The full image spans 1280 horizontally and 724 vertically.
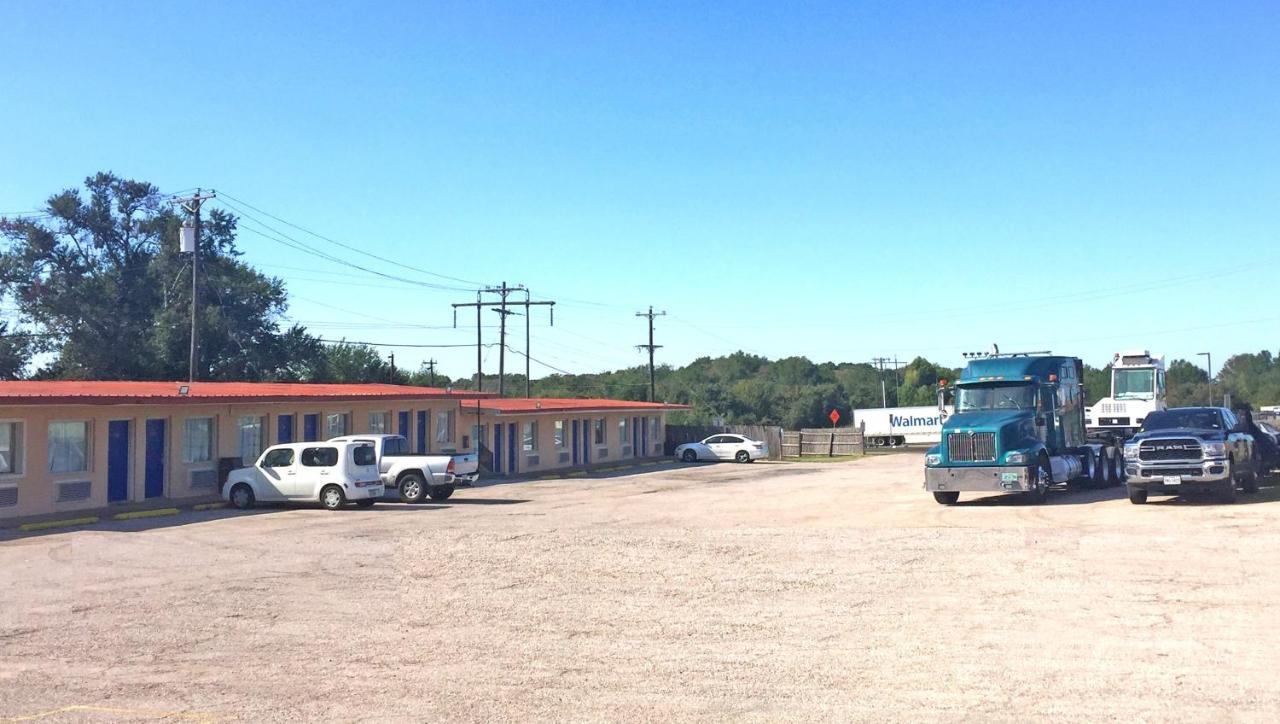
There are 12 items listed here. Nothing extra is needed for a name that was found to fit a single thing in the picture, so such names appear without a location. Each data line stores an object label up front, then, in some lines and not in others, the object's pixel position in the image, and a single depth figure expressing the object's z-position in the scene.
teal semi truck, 23.17
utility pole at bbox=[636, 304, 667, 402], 75.88
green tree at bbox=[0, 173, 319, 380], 58.25
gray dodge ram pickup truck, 21.47
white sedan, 54.75
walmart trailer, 75.31
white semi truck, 34.88
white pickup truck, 27.45
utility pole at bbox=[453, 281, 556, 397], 58.59
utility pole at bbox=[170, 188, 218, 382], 36.75
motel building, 23.78
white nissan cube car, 25.53
